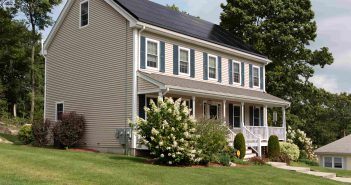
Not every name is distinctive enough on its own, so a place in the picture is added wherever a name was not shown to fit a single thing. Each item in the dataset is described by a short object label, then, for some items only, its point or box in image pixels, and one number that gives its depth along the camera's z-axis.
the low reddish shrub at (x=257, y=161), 20.95
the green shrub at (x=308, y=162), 27.38
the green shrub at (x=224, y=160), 18.00
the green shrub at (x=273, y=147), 24.03
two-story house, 20.30
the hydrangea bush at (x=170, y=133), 15.67
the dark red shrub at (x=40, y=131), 22.05
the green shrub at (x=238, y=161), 19.61
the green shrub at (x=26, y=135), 22.75
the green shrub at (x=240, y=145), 21.08
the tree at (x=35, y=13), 39.47
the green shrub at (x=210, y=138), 16.81
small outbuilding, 40.22
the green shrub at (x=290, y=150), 25.55
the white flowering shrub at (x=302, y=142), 31.45
